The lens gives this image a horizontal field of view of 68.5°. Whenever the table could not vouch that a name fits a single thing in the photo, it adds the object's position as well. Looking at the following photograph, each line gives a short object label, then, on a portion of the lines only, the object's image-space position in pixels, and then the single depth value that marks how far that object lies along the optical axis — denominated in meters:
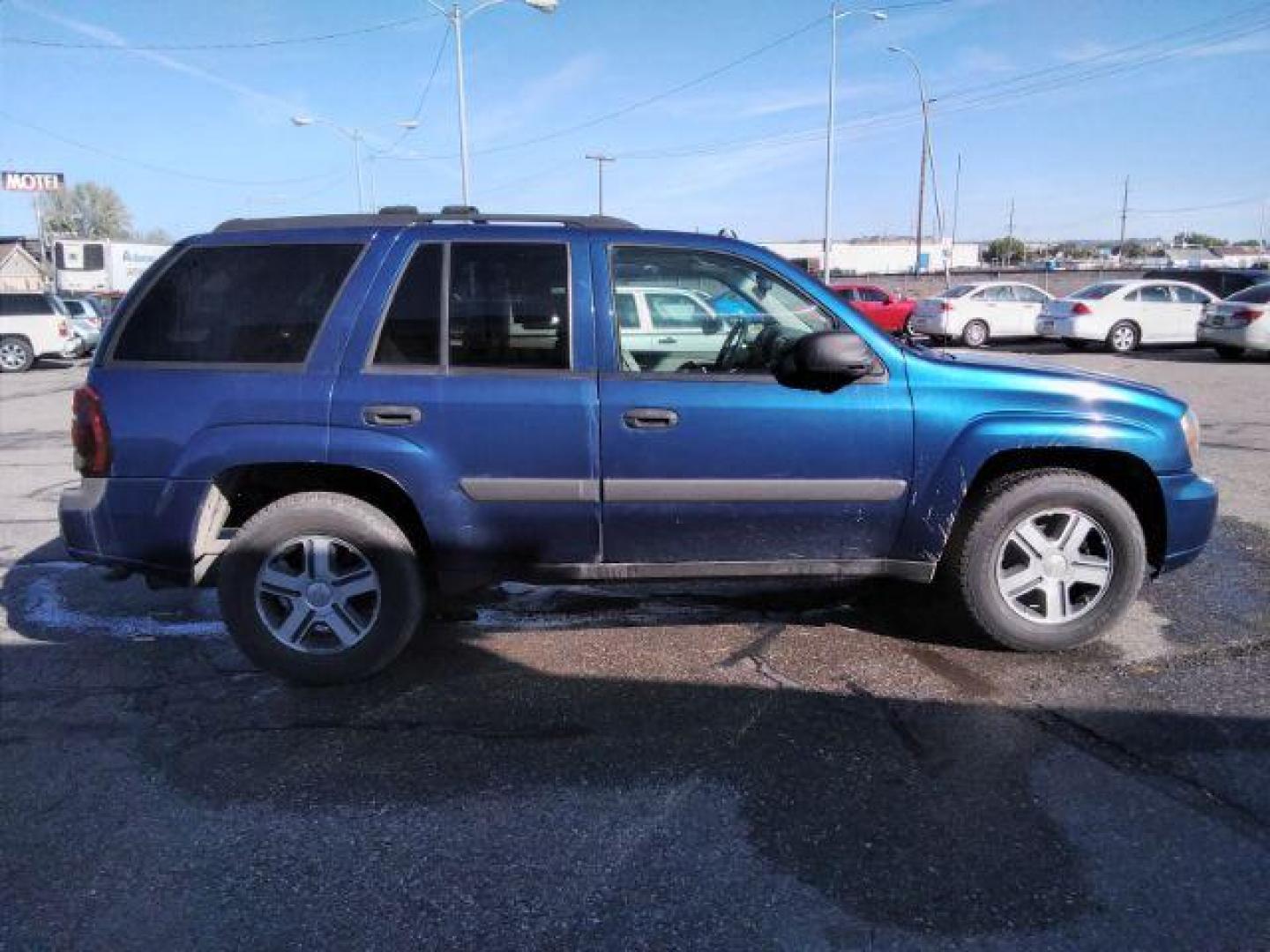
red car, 25.09
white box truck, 40.97
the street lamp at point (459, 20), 21.88
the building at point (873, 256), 87.62
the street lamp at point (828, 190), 32.00
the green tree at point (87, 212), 99.81
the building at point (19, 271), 56.62
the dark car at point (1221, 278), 23.56
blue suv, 3.68
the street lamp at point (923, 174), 37.53
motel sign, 55.06
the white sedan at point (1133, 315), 19.88
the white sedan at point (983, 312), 22.03
